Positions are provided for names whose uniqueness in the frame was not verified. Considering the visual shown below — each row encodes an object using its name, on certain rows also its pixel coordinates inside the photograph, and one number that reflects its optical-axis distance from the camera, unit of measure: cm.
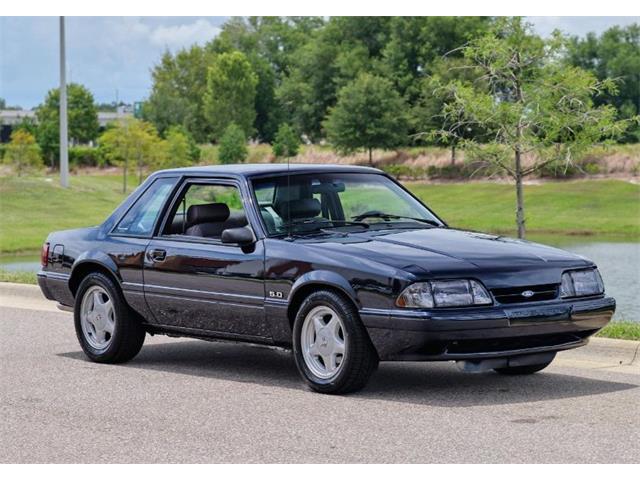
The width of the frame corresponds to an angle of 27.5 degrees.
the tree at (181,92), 10356
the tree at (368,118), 8275
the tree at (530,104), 1856
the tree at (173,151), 7438
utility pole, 5816
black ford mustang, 834
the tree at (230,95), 9850
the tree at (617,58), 8462
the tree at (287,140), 7169
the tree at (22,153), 7481
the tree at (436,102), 7300
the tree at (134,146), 7206
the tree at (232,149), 7656
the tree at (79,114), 10344
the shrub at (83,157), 9406
